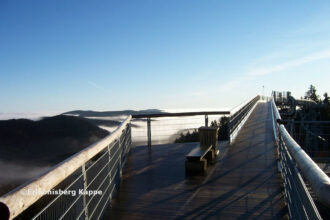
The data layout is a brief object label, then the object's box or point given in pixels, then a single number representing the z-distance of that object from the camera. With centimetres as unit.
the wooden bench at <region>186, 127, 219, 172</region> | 569
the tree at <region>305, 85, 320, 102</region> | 8356
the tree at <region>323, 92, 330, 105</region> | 6682
